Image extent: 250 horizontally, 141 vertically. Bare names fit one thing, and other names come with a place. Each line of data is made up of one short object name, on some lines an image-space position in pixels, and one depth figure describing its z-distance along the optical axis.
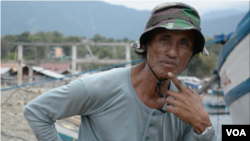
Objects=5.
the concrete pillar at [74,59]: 27.48
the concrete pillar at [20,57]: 19.05
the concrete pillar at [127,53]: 28.04
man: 1.55
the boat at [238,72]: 5.05
